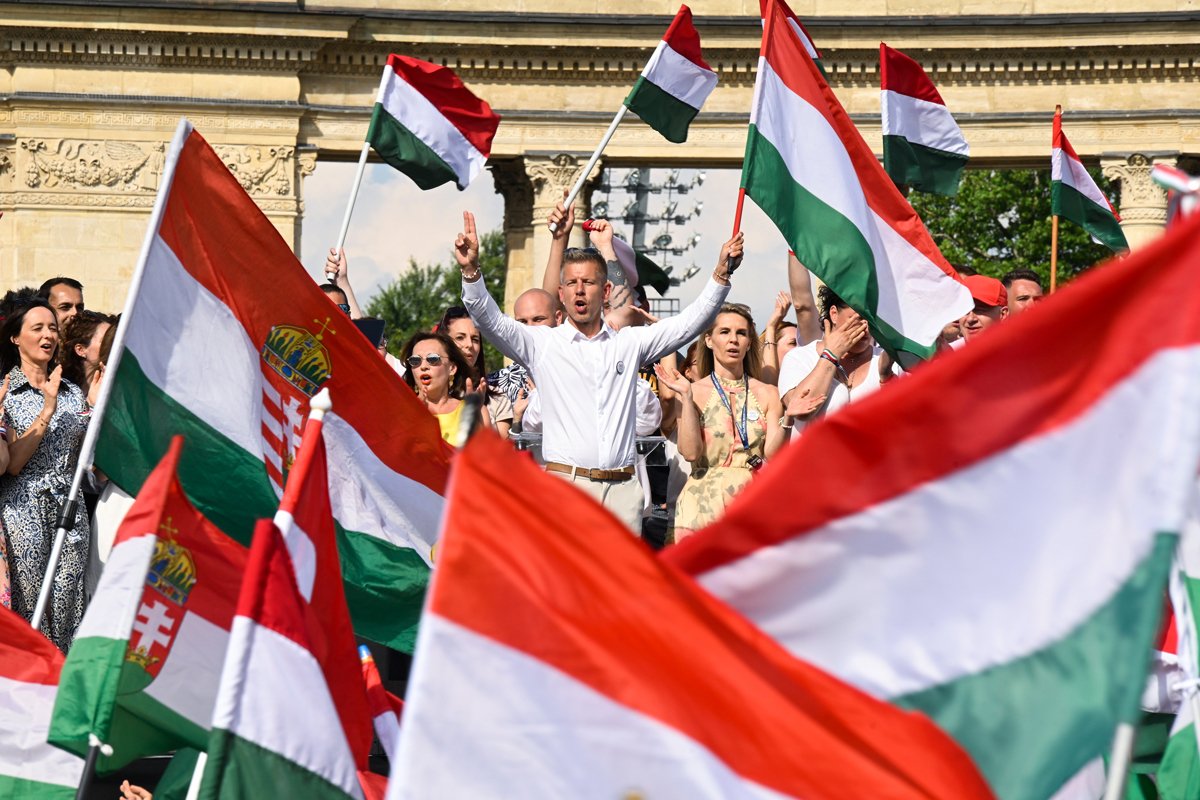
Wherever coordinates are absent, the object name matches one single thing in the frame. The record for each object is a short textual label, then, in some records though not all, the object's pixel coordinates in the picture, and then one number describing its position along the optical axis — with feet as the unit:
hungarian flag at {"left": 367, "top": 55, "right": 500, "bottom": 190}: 74.92
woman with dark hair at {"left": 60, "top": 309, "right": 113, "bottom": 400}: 55.83
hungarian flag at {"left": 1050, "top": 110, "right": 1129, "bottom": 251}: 80.44
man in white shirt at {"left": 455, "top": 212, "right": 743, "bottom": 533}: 52.03
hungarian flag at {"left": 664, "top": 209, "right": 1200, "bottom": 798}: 21.17
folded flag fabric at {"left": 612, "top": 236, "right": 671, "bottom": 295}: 91.70
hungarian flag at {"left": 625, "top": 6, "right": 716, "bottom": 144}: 71.29
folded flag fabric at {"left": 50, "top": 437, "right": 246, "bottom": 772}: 29.69
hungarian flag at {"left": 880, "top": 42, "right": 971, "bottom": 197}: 64.69
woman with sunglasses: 57.97
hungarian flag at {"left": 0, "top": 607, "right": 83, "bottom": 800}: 34.20
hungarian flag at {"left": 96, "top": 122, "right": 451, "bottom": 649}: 37.73
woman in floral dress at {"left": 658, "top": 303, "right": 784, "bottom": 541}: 53.68
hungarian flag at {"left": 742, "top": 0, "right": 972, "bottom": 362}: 50.84
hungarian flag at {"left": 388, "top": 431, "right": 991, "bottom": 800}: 20.34
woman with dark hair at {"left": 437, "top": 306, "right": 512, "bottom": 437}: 62.01
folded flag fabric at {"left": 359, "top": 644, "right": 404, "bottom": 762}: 36.41
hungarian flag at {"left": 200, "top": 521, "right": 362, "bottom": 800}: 25.13
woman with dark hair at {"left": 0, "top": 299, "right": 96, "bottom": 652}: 52.20
